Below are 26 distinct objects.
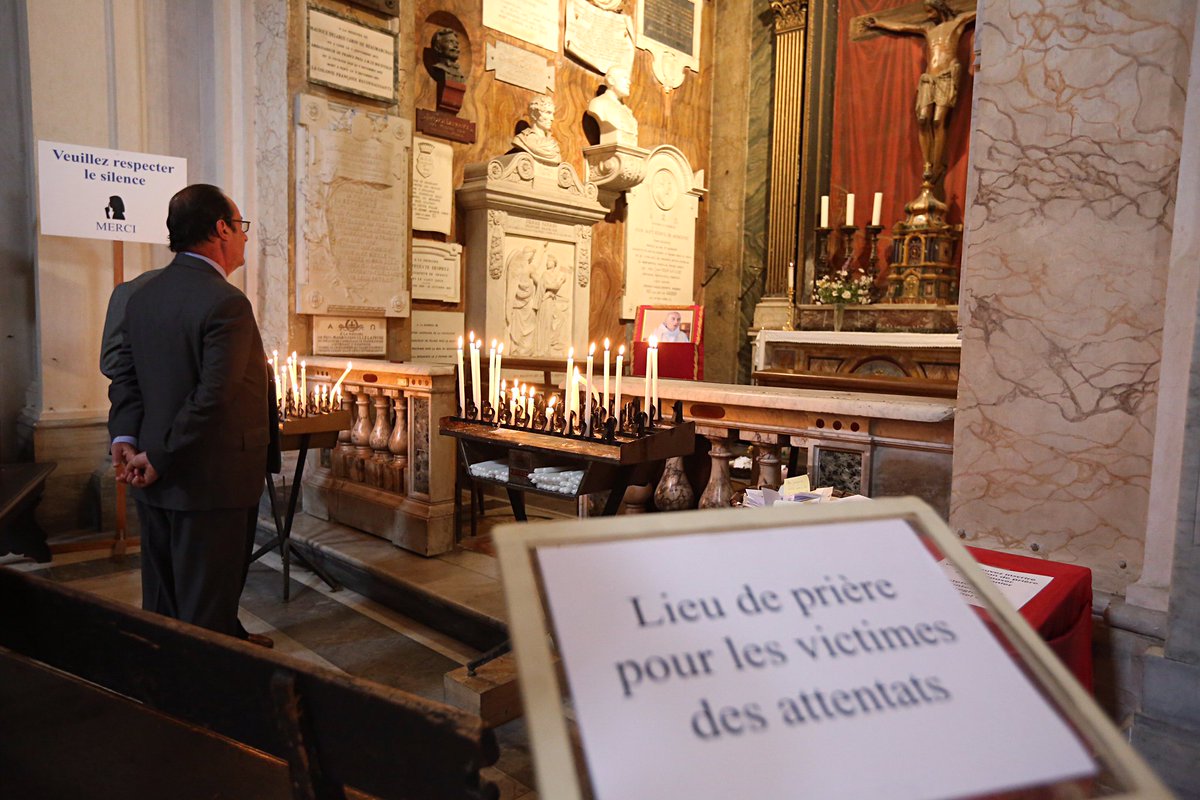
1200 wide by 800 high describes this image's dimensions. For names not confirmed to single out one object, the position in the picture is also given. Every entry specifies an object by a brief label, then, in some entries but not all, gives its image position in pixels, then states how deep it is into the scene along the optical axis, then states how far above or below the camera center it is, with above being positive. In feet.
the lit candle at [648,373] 8.68 -0.49
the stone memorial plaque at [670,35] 30.45 +11.74
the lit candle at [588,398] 8.86 -0.79
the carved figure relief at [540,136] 24.14 +5.90
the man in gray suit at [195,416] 8.44 -1.08
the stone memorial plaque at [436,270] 23.13 +1.64
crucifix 27.20 +8.96
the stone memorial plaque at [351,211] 18.31 +2.72
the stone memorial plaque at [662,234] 30.19 +3.86
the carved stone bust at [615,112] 27.61 +7.66
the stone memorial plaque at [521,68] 25.18 +8.51
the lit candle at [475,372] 10.19 -0.60
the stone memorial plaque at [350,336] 18.90 -0.33
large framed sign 2.22 -1.05
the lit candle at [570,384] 9.67 -0.69
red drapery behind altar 28.19 +7.79
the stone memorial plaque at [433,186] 22.88 +4.11
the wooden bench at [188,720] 3.34 -2.07
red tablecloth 5.74 -1.99
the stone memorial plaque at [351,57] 18.19 +6.32
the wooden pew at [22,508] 9.75 -2.59
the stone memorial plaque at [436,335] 23.36 -0.29
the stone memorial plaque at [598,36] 27.48 +10.50
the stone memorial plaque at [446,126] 23.13 +5.96
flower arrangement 27.66 +1.64
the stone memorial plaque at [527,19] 24.99 +10.04
